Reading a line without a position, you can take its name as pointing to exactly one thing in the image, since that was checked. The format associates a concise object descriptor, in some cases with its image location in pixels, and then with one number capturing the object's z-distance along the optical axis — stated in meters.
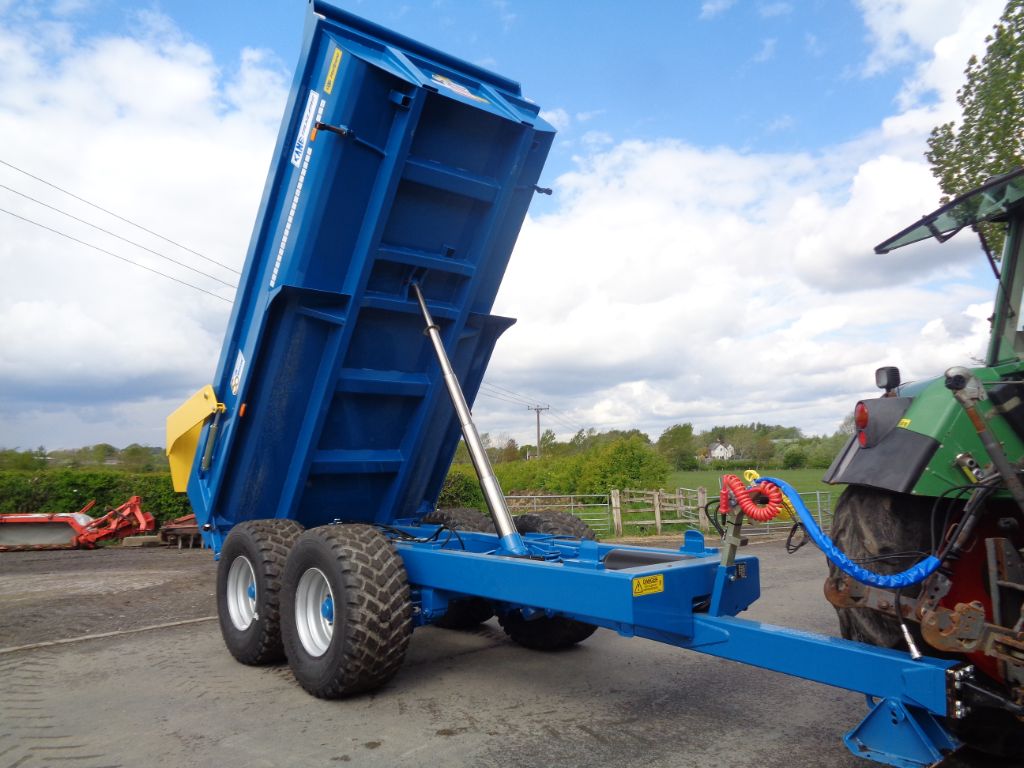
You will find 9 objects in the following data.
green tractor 2.64
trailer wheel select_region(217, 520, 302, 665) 5.38
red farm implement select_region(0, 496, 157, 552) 14.28
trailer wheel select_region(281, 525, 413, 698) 4.50
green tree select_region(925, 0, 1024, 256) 9.63
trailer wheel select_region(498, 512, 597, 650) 5.74
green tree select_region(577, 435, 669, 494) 22.50
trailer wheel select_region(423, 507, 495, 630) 6.57
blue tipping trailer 4.47
